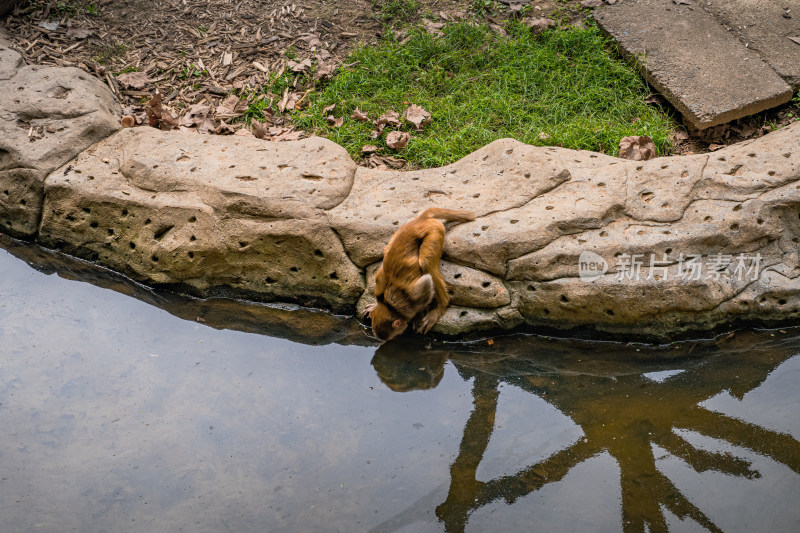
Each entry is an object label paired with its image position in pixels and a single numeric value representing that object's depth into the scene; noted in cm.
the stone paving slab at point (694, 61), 620
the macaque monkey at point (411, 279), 457
